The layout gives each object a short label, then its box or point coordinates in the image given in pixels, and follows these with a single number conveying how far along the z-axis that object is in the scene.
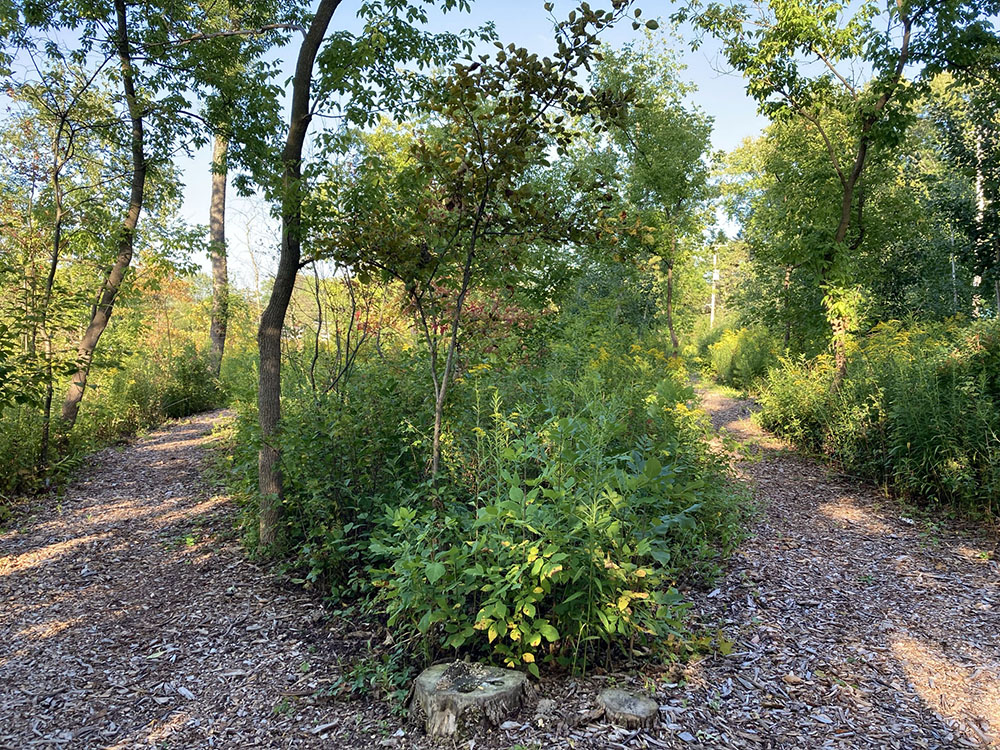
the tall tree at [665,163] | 11.24
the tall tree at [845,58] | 6.11
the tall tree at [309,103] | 3.71
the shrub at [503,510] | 2.35
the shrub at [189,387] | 9.27
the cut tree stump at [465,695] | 2.18
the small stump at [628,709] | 2.18
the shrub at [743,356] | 12.63
